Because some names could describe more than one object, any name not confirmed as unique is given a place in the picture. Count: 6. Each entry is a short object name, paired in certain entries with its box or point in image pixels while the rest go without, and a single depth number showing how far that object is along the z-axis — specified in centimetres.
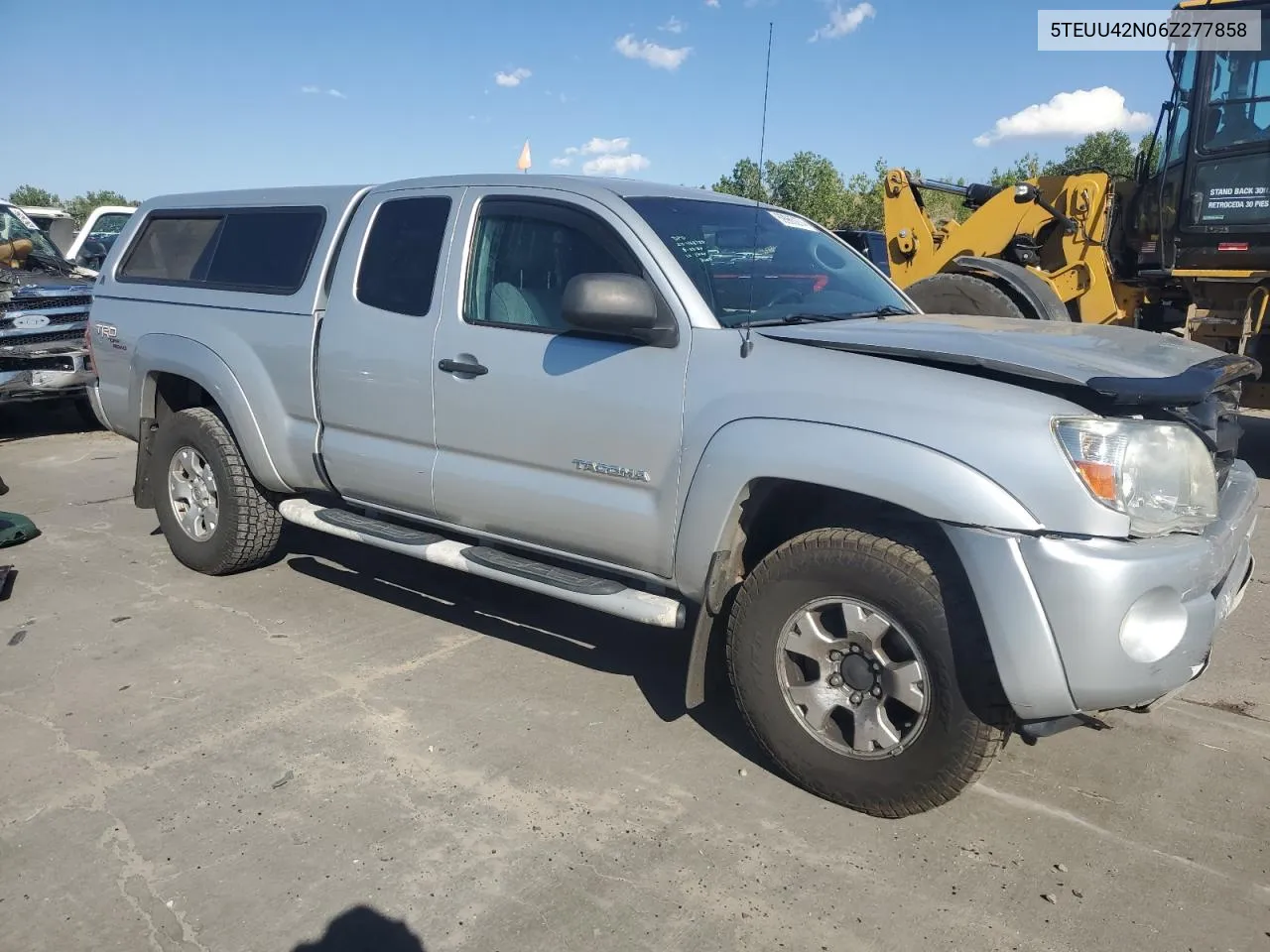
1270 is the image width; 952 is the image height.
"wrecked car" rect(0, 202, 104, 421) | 945
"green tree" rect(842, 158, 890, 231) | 4064
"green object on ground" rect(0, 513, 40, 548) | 598
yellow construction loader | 751
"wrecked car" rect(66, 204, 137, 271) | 1223
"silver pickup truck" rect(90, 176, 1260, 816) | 273
